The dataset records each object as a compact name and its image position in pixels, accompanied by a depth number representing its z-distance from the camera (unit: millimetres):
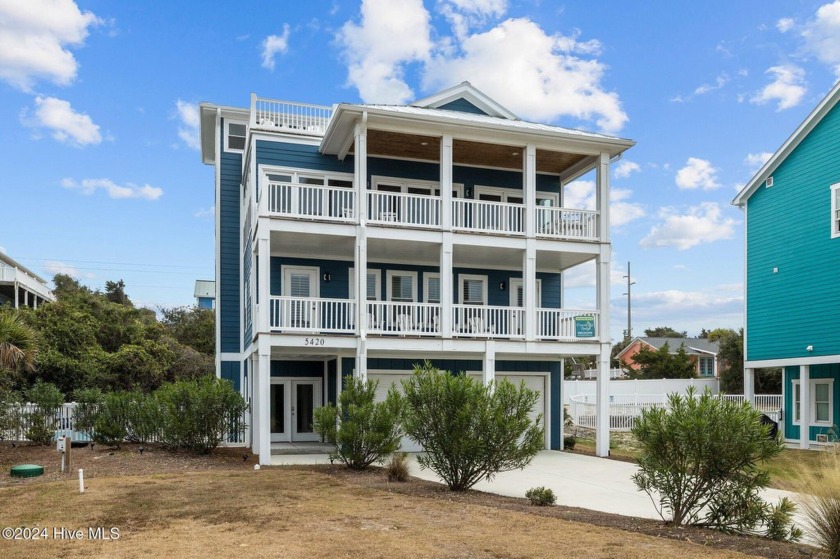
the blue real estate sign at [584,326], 20156
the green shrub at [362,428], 14852
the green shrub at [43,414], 20594
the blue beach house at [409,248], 18562
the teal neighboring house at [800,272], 23547
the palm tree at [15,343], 17250
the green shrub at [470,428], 12328
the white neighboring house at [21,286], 41500
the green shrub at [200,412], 17891
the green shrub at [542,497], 11281
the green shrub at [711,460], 9055
